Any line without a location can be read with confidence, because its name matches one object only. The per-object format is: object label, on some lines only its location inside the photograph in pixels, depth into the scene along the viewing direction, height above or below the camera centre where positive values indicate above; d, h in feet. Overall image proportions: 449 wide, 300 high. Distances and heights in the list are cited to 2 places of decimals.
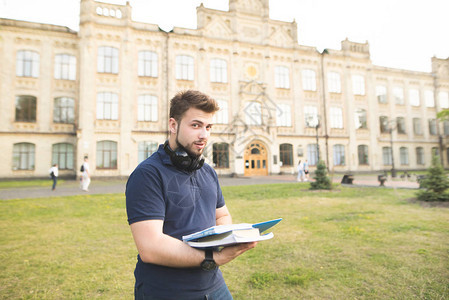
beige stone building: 80.28 +26.76
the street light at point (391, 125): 115.47 +18.49
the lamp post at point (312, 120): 103.81 +18.98
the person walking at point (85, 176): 50.08 -1.22
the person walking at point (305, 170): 69.56 -0.82
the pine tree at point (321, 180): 46.96 -2.45
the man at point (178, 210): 4.90 -0.88
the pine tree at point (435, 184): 30.48 -2.26
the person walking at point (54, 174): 51.03 -0.76
